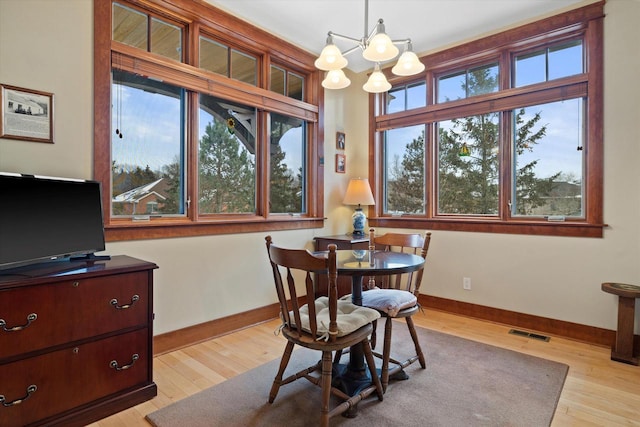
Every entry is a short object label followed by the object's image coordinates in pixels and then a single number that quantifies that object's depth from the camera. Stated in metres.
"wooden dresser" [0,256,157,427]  1.55
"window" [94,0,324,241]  2.41
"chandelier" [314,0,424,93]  2.06
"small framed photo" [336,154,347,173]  4.17
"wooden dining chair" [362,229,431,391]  2.08
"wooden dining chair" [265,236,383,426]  1.66
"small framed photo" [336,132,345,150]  4.16
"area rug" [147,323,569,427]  1.79
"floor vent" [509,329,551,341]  2.93
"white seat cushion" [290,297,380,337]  1.74
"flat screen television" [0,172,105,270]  1.66
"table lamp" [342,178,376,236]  3.96
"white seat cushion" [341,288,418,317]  2.08
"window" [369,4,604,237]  2.91
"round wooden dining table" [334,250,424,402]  1.86
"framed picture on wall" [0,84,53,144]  1.91
